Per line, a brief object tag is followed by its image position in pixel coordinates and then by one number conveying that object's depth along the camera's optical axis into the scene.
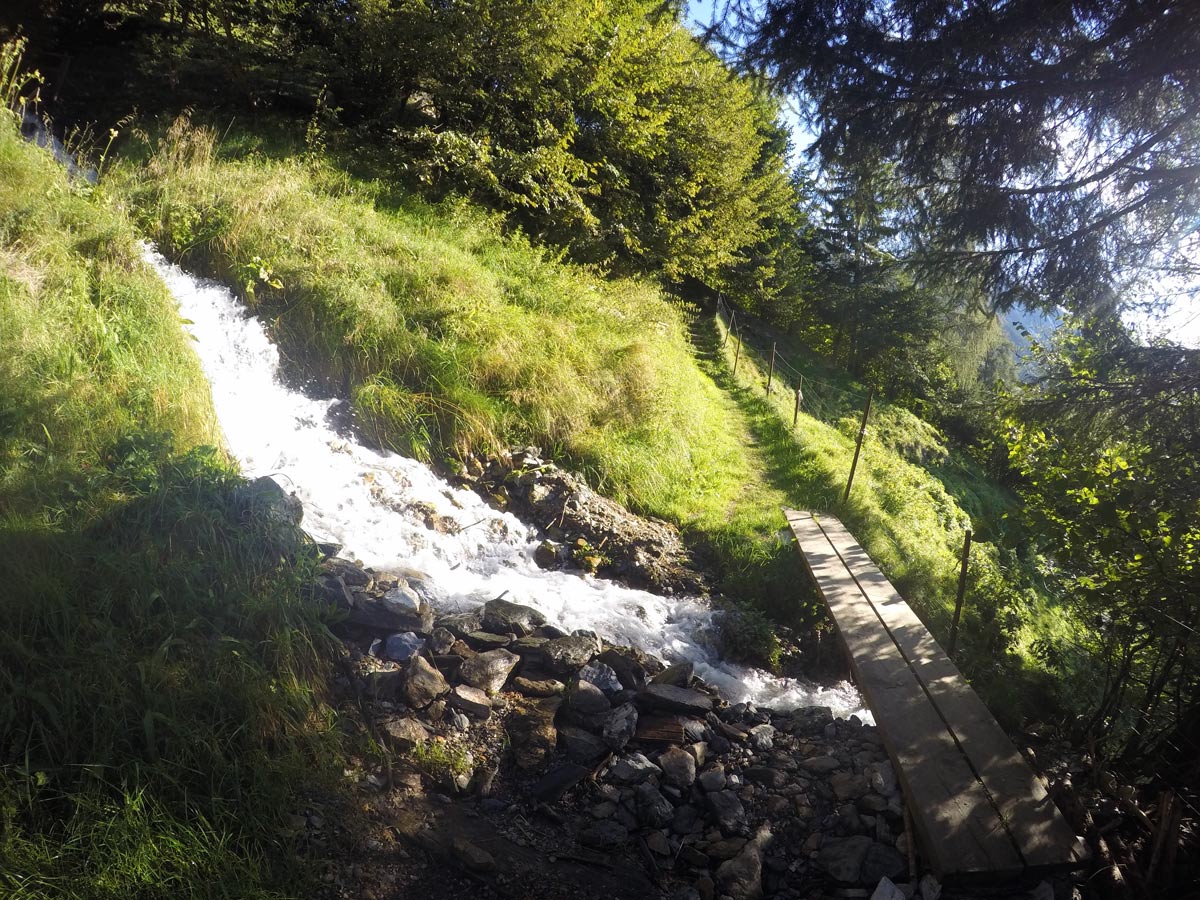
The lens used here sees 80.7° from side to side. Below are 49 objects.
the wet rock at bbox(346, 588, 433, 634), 4.11
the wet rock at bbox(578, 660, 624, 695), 4.19
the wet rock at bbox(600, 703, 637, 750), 3.77
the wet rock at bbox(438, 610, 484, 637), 4.36
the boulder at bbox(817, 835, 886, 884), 3.09
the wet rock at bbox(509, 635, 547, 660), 4.35
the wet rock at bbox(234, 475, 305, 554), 4.15
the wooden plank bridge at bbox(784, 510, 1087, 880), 2.88
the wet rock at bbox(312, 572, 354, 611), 4.01
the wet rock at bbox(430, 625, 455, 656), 4.10
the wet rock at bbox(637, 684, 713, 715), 4.10
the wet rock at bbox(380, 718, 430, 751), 3.43
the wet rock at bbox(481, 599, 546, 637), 4.52
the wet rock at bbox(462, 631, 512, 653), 4.30
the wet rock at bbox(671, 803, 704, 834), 3.35
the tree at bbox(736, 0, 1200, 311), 3.78
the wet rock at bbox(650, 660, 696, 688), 4.44
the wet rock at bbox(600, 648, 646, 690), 4.31
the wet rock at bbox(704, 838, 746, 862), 3.21
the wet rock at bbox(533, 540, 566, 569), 6.36
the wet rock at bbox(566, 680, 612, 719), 3.96
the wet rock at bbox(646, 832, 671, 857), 3.20
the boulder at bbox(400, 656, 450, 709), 3.69
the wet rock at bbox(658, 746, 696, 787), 3.58
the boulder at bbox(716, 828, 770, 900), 3.03
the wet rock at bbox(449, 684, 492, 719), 3.81
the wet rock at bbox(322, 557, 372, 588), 4.35
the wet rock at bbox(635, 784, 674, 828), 3.35
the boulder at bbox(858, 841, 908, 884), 3.05
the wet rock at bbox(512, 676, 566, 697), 4.09
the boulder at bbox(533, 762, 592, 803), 3.40
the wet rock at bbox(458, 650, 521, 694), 3.98
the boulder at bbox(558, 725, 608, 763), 3.65
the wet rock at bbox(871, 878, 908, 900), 2.88
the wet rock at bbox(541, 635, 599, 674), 4.30
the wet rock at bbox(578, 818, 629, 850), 3.17
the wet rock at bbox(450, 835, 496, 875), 2.89
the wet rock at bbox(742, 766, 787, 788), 3.73
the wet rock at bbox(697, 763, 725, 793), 3.58
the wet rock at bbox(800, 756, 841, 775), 3.85
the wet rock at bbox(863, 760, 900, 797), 3.54
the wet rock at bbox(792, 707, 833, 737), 4.32
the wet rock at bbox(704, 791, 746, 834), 3.38
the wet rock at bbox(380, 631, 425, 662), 3.98
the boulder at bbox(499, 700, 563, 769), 3.62
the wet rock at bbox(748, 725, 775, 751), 4.06
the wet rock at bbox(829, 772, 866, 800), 3.60
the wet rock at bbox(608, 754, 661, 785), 3.54
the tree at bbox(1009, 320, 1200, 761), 3.84
